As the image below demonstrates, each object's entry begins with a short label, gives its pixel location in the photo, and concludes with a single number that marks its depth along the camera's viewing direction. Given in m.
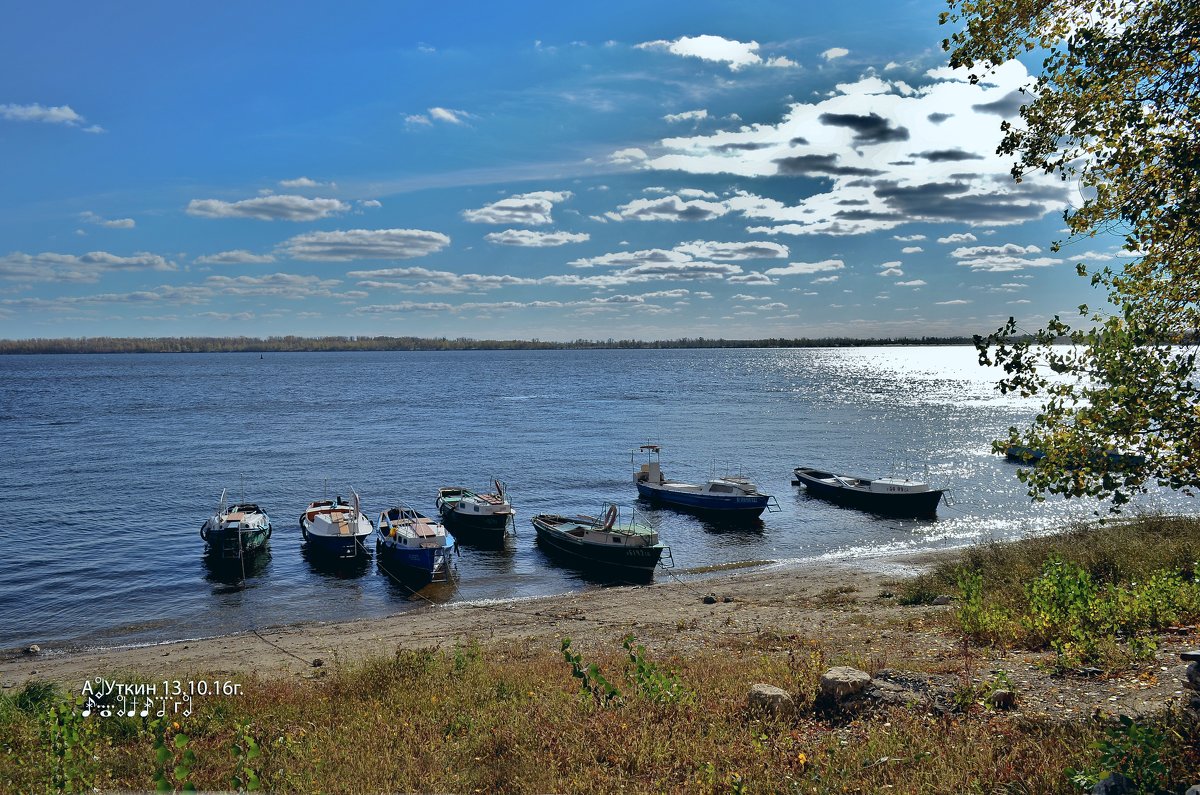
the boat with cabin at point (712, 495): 44.25
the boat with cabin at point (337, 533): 34.81
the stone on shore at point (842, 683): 9.84
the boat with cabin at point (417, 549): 32.16
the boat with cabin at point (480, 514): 38.78
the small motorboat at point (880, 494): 45.84
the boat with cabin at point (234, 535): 33.78
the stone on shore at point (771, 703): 9.87
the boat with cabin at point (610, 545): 33.47
